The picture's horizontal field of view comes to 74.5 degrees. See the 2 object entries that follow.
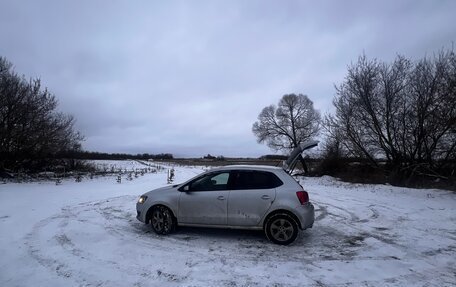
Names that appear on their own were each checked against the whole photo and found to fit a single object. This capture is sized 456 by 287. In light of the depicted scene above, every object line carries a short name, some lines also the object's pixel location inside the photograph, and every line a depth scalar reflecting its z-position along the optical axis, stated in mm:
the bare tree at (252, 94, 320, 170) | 37375
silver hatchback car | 6301
